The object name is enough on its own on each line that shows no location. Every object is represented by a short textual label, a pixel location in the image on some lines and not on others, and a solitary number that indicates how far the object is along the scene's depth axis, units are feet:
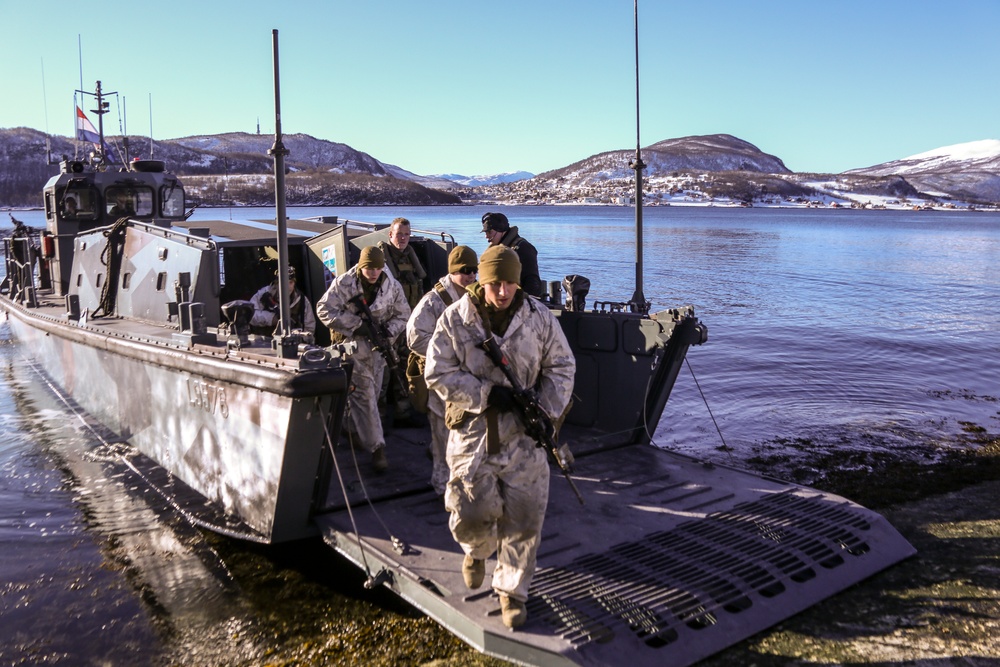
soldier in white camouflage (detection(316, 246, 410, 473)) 19.63
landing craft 13.75
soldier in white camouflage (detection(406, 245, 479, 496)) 15.84
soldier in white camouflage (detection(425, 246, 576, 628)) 12.75
